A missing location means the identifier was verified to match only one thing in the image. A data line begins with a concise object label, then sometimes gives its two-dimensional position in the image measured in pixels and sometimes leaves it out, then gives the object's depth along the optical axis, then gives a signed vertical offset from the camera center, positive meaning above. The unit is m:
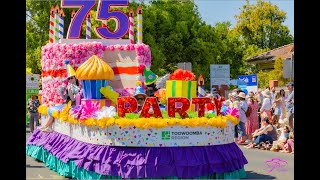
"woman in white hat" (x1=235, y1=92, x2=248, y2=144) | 17.22 -1.03
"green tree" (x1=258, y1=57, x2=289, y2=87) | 33.73 +0.84
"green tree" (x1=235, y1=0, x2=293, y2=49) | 43.66 +5.29
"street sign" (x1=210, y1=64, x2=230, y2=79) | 25.81 +0.75
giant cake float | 9.69 -0.98
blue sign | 23.30 +0.29
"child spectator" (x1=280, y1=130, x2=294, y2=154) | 14.94 -1.73
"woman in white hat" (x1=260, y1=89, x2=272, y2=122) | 18.52 -0.76
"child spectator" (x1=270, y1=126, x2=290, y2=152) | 15.48 -1.65
